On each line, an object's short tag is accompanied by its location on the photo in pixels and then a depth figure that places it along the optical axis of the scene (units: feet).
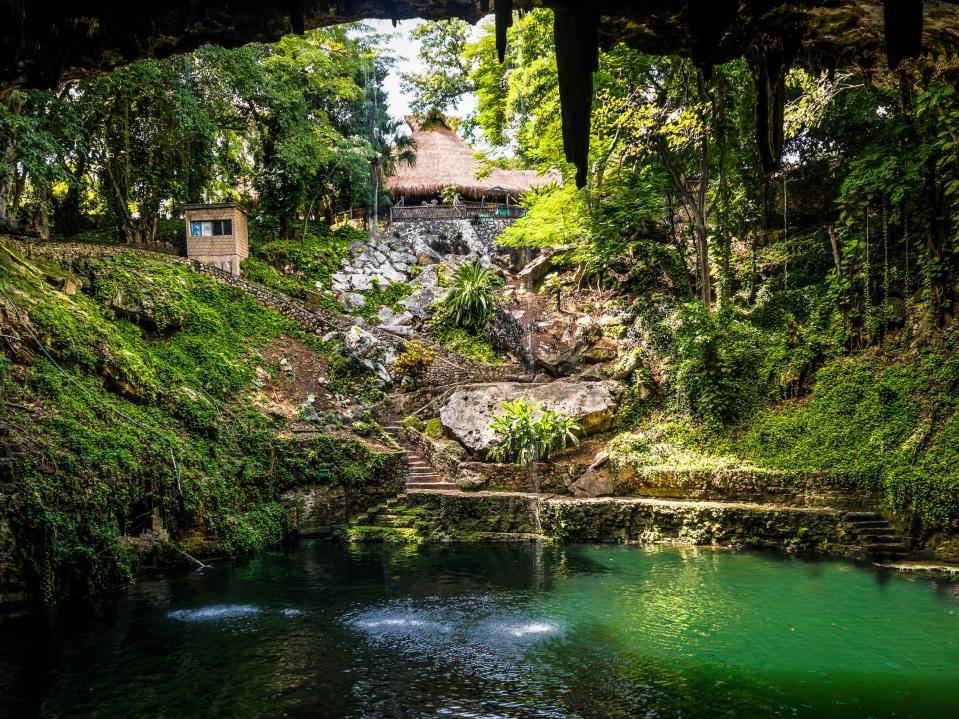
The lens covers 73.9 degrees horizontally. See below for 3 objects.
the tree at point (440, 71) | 106.93
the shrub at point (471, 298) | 73.05
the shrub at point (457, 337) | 70.59
